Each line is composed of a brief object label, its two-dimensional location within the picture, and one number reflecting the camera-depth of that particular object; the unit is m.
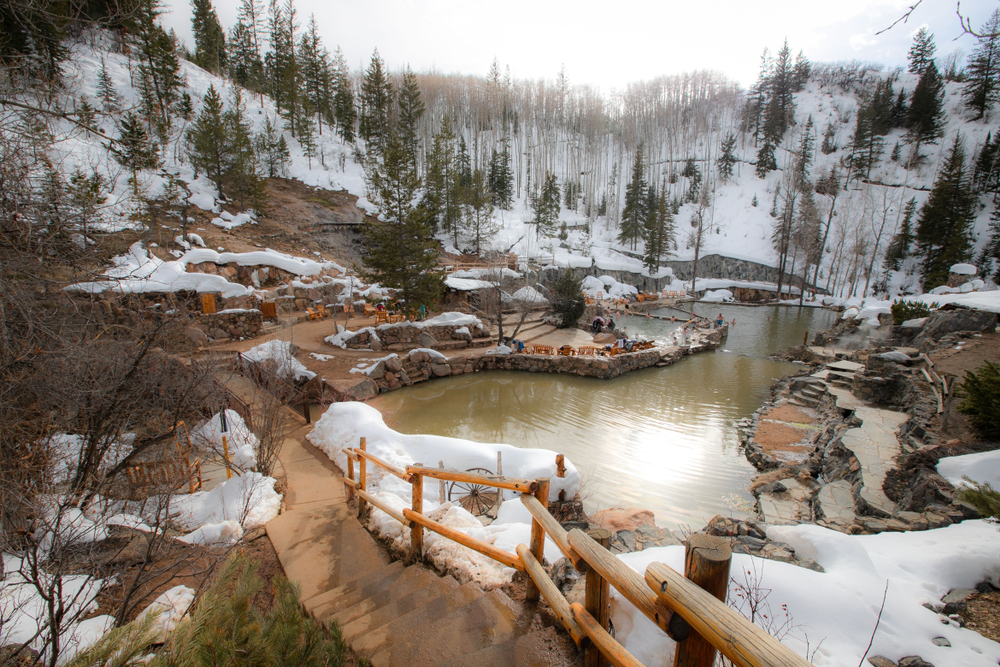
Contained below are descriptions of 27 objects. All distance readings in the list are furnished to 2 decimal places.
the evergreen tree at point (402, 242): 16.81
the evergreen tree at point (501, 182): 42.97
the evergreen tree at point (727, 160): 48.59
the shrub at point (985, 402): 5.35
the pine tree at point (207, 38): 39.19
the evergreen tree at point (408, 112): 37.75
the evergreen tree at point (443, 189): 33.94
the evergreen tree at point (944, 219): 27.30
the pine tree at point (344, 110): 40.69
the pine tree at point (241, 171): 24.17
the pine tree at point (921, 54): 46.34
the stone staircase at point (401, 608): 2.21
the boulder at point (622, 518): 5.38
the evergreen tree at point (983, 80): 39.62
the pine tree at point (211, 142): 23.30
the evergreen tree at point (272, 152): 32.31
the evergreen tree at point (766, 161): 46.41
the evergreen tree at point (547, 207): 39.75
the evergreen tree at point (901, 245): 32.50
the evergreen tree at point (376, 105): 38.69
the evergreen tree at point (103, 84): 21.30
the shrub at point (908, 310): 14.20
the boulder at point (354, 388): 11.04
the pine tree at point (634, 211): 41.28
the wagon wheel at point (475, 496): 6.18
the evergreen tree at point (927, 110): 40.81
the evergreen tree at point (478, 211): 34.12
